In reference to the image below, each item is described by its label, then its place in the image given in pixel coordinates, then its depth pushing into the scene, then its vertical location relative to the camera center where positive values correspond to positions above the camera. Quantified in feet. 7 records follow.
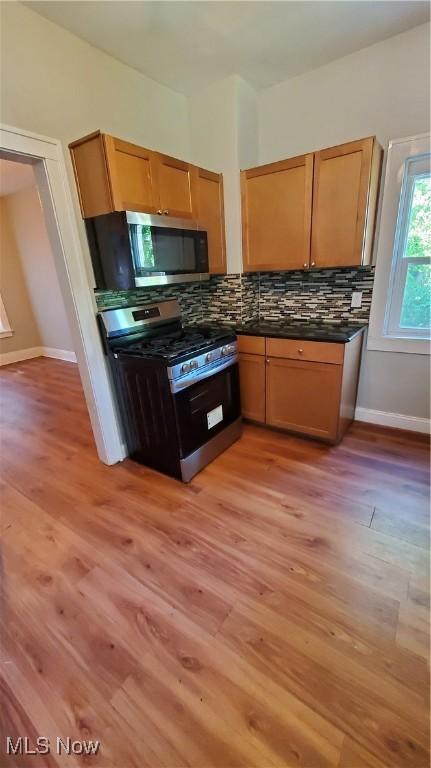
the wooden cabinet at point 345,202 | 6.49 +1.14
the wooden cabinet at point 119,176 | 5.74 +1.78
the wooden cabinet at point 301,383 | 7.36 -2.94
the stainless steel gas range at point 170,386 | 6.38 -2.43
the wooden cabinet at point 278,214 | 7.20 +1.11
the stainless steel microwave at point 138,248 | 5.98 +0.43
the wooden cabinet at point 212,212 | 7.72 +1.30
